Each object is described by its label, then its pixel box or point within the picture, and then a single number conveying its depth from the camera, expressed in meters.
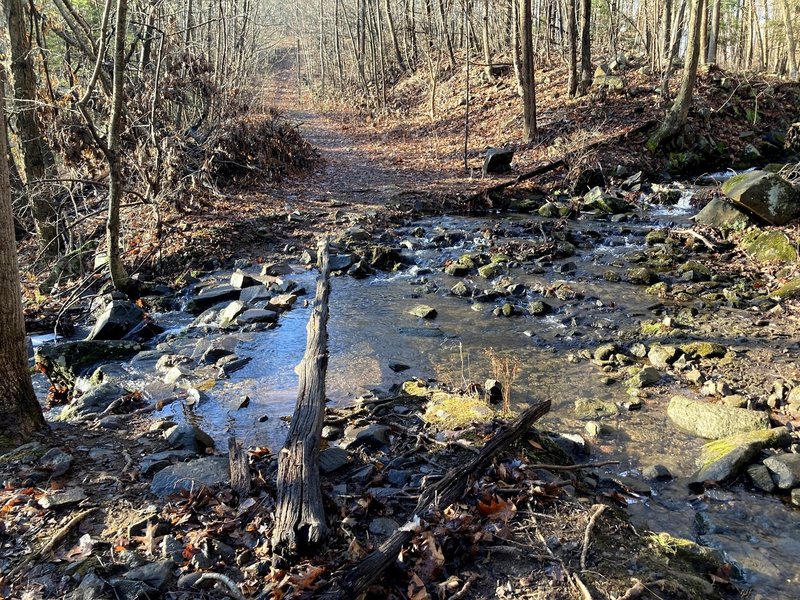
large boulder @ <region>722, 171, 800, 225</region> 9.82
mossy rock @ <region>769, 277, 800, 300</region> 7.77
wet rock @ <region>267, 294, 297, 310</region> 8.68
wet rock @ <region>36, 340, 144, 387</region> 6.80
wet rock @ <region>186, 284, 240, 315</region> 8.85
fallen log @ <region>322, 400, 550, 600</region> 2.75
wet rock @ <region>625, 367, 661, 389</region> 6.17
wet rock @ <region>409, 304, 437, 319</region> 8.35
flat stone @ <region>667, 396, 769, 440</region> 5.16
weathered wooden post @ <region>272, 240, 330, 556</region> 3.13
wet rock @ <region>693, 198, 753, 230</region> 10.48
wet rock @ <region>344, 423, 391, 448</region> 4.57
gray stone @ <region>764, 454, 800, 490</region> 4.37
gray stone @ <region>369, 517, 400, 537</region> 3.37
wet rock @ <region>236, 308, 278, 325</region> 8.23
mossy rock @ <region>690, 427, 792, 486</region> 4.57
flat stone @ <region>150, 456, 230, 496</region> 3.86
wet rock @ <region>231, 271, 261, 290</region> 9.38
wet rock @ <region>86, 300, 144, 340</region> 7.79
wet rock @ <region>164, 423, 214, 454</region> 4.69
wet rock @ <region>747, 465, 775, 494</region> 4.43
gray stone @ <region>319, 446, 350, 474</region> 4.11
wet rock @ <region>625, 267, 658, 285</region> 9.05
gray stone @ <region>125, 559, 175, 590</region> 2.92
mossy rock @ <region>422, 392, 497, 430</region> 4.85
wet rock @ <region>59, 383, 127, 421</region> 5.59
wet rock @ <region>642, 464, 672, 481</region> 4.64
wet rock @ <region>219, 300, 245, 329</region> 8.25
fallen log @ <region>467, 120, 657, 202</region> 13.87
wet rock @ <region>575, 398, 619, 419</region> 5.66
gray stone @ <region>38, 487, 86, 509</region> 3.62
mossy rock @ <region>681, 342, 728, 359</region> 6.53
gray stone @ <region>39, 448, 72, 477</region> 4.05
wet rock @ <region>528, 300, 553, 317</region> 8.27
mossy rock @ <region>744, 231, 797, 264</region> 9.00
